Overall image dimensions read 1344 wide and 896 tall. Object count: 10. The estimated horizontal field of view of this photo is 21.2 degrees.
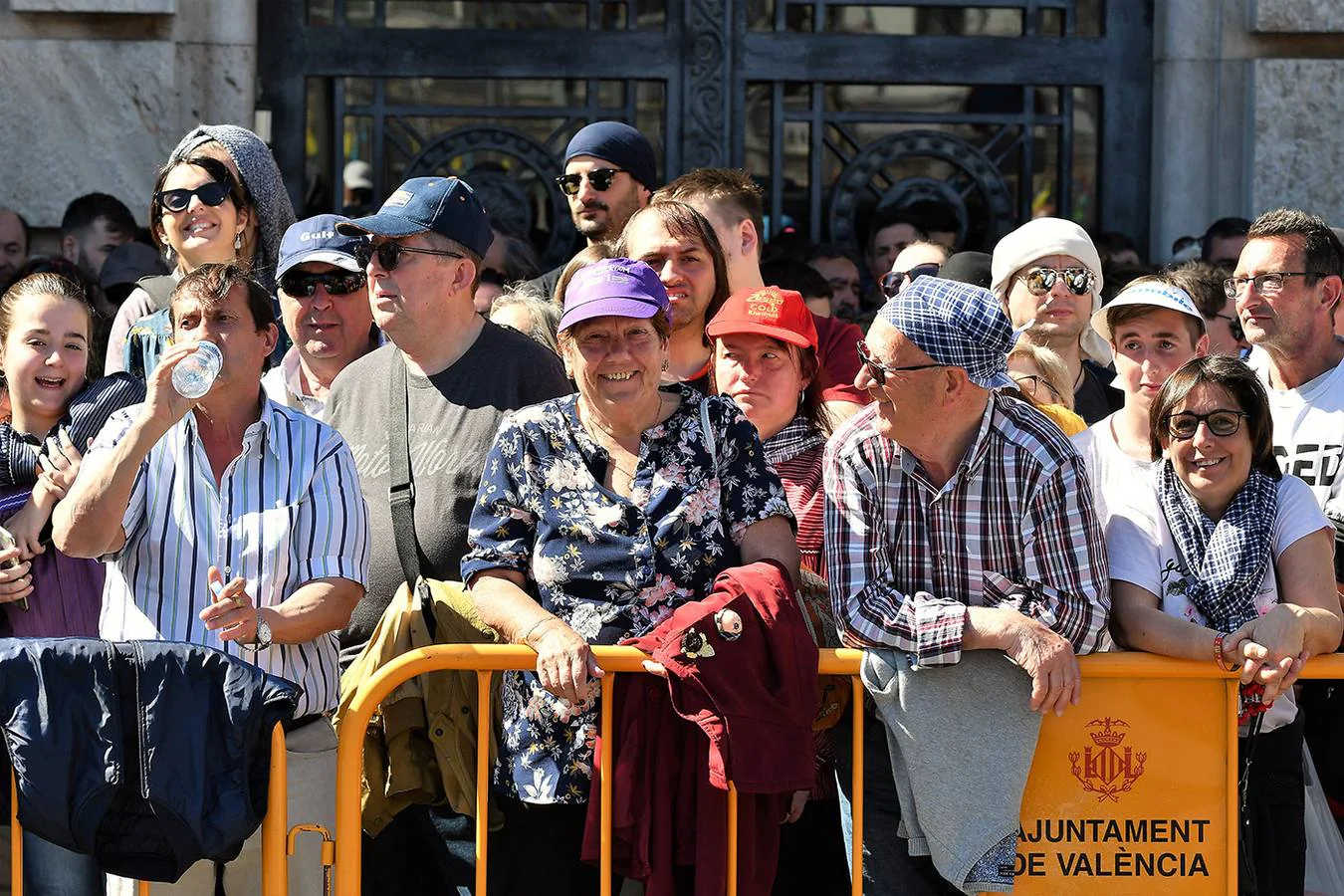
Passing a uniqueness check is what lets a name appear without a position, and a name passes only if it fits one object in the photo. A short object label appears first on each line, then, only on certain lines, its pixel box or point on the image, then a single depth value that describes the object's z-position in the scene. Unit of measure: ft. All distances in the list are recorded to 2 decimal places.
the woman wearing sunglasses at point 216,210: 33.15
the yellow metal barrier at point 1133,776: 25.42
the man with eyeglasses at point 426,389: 28.13
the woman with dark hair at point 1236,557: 26.00
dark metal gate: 48.06
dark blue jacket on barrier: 22.81
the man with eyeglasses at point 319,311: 32.04
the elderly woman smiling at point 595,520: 25.32
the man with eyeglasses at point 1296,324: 30.72
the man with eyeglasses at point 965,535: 24.55
